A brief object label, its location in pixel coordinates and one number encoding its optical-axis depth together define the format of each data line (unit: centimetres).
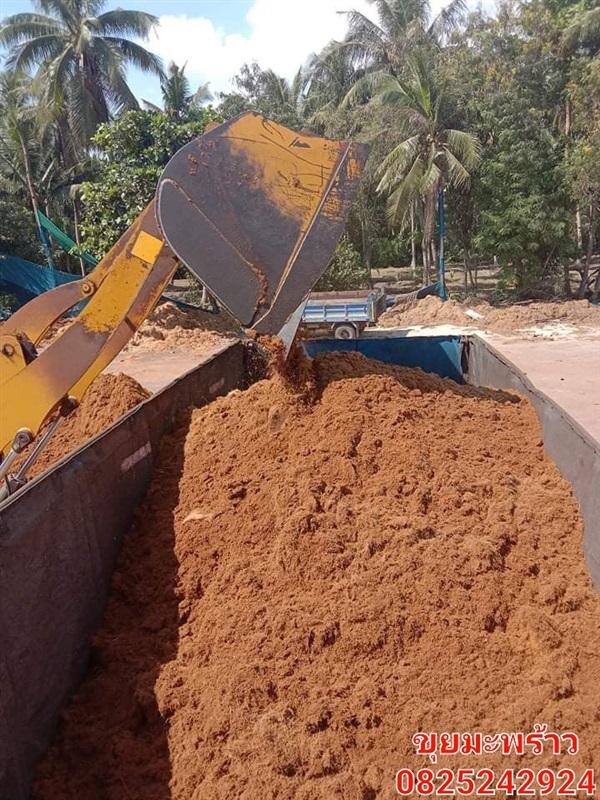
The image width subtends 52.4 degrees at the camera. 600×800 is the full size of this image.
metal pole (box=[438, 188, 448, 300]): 1811
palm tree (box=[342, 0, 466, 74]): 2420
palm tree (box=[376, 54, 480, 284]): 1719
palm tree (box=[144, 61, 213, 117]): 2039
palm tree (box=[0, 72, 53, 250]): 1920
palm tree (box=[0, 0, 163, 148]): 1972
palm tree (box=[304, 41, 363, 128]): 2611
